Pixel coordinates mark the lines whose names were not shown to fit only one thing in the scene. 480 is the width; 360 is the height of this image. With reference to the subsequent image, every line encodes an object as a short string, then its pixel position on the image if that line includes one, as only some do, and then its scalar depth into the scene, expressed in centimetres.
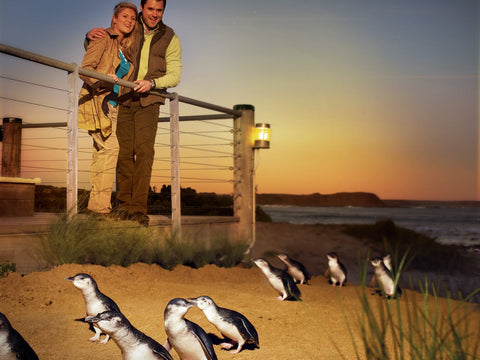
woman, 493
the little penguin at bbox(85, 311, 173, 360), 215
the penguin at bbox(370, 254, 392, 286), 495
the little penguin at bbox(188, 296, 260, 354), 279
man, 533
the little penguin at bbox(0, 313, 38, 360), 208
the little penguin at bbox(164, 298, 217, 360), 233
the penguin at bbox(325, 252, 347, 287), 538
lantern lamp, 718
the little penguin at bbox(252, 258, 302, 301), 411
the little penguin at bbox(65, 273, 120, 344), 289
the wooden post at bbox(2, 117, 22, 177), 690
